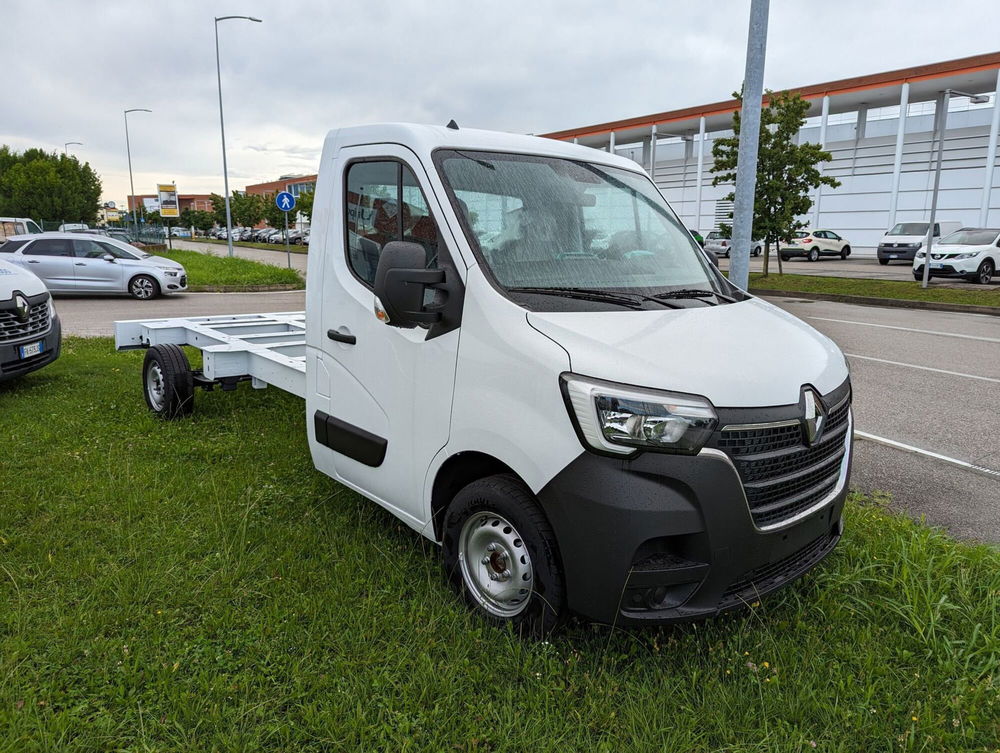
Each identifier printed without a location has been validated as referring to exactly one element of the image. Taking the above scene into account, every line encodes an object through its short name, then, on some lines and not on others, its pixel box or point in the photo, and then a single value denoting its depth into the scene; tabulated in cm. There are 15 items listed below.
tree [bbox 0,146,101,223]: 6141
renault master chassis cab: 251
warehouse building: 3578
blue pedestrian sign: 2364
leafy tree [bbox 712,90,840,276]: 2177
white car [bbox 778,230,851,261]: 3597
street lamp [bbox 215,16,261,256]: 3049
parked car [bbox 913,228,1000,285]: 2192
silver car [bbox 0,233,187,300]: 1717
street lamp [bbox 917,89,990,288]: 1956
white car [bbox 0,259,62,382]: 655
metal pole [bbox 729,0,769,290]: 559
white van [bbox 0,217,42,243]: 2747
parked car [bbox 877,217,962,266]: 3103
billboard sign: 4659
